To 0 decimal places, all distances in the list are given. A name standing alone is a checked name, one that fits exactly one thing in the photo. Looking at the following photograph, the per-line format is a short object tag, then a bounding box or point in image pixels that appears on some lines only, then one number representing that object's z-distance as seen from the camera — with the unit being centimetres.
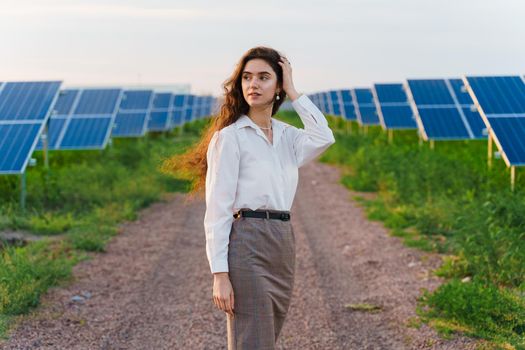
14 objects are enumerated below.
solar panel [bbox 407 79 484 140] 1545
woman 329
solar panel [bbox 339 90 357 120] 3388
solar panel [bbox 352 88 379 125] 2849
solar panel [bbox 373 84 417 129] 2162
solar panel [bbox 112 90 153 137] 2342
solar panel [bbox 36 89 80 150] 1576
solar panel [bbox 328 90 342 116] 4500
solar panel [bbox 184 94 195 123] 4102
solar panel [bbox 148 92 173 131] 2936
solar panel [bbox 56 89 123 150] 1575
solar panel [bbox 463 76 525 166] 933
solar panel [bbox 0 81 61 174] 1013
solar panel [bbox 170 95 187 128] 3456
